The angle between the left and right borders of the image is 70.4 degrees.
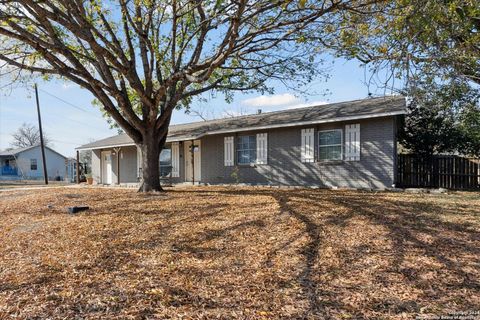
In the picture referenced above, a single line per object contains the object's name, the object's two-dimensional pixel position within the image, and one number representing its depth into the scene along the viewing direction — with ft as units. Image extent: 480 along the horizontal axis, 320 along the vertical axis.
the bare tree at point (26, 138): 210.38
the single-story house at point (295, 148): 37.45
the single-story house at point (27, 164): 128.26
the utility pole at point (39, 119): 88.28
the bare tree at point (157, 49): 25.21
